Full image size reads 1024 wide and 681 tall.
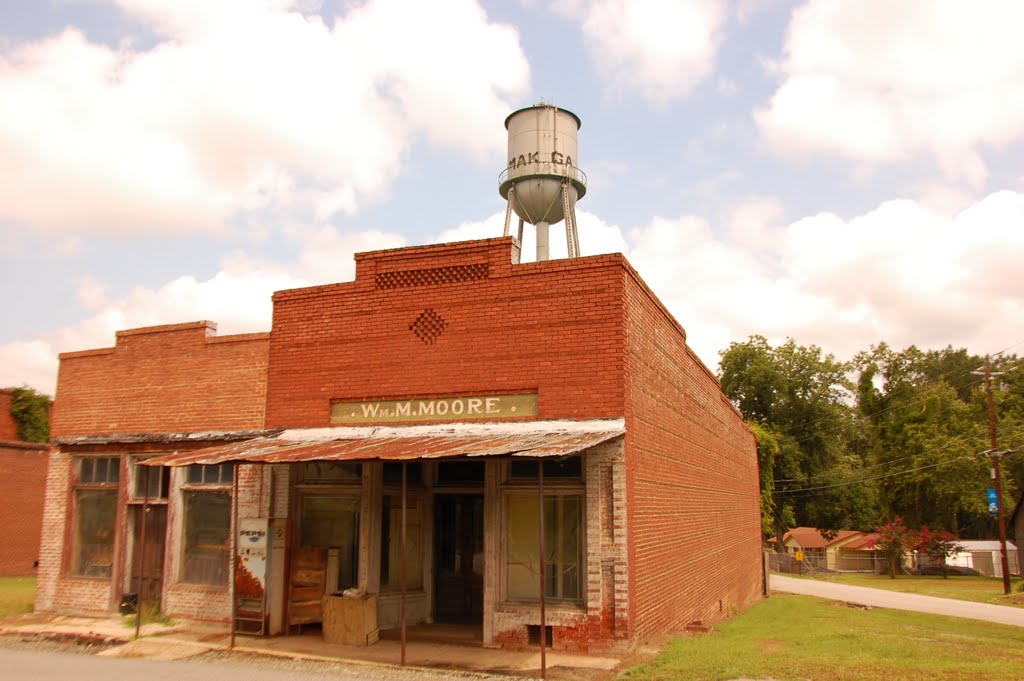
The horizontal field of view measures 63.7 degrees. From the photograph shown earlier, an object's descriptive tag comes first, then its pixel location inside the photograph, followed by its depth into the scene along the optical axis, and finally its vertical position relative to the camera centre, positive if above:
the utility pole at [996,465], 33.22 +1.39
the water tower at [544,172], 26.67 +10.50
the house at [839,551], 54.00 -3.55
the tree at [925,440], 47.06 +3.48
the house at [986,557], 51.56 -3.69
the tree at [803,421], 54.56 +5.25
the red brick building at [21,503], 25.22 -0.05
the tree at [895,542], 45.53 -2.33
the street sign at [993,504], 37.53 -0.24
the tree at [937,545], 45.19 -2.51
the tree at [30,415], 29.86 +3.08
